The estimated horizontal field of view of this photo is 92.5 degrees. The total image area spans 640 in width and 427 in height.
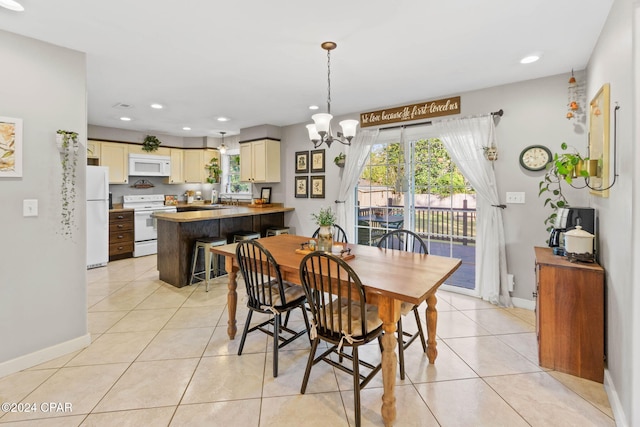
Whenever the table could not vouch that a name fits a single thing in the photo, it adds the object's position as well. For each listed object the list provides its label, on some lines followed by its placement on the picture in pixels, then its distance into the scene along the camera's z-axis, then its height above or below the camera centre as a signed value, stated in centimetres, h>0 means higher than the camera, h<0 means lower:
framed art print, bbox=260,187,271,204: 586 +30
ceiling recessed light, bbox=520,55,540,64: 270 +134
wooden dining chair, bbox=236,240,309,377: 218 -65
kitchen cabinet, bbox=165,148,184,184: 661 +94
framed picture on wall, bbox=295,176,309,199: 527 +40
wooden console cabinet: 210 -77
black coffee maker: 247 -11
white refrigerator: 471 -7
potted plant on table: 252 -20
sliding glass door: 390 +17
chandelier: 252 +71
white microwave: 594 +91
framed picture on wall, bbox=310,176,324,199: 505 +38
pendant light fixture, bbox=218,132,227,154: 616 +122
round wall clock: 320 +54
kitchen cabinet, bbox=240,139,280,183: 543 +89
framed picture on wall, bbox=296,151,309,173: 524 +83
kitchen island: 405 -32
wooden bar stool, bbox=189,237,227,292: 394 -59
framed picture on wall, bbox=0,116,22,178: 216 +45
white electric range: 566 -21
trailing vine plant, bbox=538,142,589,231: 298 +19
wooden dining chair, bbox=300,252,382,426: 173 -68
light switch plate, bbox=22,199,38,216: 228 +3
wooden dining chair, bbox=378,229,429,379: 203 -93
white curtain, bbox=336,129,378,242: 447 +53
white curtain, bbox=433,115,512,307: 345 +14
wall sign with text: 375 +128
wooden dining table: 169 -44
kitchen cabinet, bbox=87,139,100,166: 543 +105
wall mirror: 202 +51
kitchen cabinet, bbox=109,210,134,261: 537 -43
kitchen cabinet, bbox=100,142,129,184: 561 +94
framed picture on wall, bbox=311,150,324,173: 502 +81
